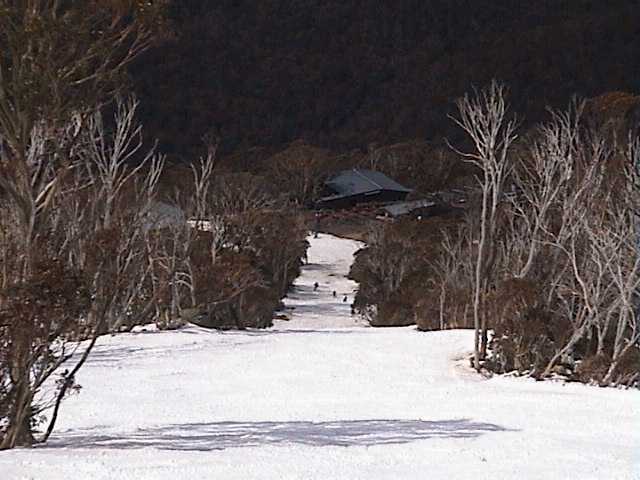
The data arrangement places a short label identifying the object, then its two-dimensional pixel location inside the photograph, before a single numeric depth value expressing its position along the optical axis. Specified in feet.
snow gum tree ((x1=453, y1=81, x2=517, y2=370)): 127.75
